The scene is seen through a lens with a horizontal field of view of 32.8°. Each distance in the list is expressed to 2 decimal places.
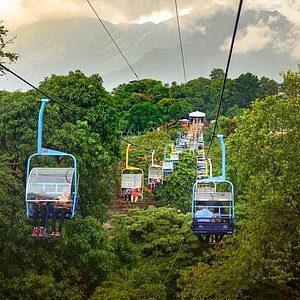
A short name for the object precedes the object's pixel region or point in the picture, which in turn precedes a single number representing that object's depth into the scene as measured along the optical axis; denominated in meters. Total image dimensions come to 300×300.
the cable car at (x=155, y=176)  20.98
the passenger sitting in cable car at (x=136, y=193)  19.61
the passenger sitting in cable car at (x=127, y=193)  19.25
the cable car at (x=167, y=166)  21.27
